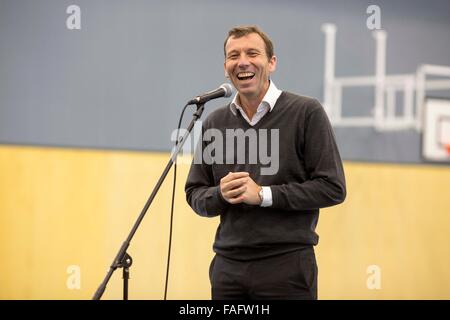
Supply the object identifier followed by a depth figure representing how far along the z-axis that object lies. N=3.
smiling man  6.91
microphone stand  6.90
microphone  7.10
